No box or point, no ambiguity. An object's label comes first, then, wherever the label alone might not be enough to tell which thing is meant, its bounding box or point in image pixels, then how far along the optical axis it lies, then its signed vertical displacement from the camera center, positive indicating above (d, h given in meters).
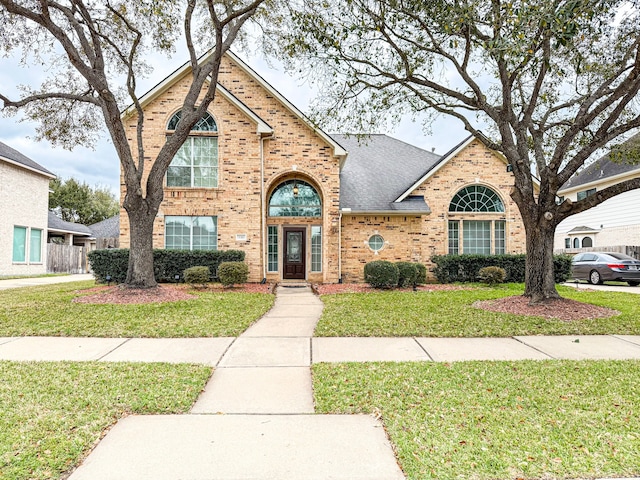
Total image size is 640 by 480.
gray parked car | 16.02 -0.87
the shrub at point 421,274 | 13.77 -0.95
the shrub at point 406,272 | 13.34 -0.84
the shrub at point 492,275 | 14.11 -0.99
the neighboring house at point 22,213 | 19.47 +1.90
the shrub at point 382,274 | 12.86 -0.88
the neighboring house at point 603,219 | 20.77 +1.76
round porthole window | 15.70 +0.23
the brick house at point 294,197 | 14.69 +2.08
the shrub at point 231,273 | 12.63 -0.82
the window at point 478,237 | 16.30 +0.47
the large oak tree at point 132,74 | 10.02 +4.89
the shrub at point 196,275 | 12.48 -0.88
